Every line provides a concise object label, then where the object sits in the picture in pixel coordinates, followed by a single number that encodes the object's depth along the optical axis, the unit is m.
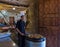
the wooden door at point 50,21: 1.64
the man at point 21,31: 1.42
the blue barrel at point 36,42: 1.30
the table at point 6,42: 1.12
